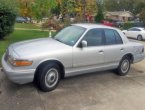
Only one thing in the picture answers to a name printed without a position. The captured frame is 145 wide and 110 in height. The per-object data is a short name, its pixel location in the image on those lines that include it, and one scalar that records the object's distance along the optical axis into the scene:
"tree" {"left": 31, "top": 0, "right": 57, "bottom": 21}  12.76
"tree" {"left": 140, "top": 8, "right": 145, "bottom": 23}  22.65
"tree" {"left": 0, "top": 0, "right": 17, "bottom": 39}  6.59
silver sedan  3.02
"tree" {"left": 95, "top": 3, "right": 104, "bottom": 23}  22.62
